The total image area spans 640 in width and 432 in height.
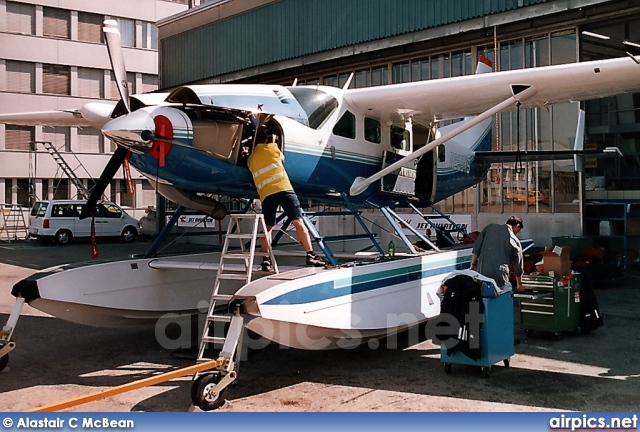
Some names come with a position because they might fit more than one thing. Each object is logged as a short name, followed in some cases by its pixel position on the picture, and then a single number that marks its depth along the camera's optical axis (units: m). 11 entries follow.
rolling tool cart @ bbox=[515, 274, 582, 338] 7.92
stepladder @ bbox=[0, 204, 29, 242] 28.81
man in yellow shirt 6.78
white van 24.66
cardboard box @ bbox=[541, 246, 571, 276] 8.09
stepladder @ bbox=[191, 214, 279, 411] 5.19
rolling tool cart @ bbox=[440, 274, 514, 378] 6.26
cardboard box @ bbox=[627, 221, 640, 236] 14.83
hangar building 14.63
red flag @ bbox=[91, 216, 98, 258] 8.00
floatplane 6.26
